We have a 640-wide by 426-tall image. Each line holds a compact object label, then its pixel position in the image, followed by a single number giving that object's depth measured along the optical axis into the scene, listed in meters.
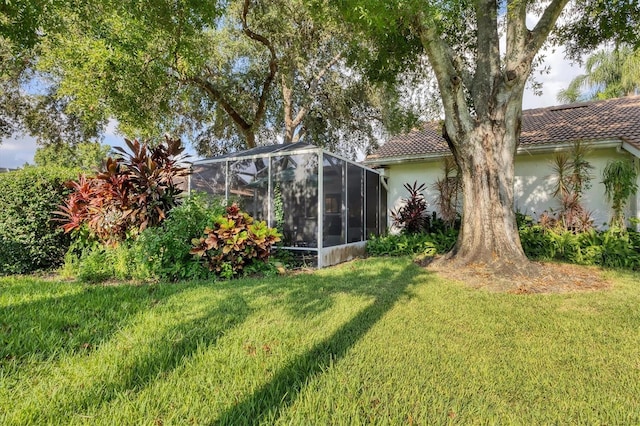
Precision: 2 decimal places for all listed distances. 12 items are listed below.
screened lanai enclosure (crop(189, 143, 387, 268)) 6.92
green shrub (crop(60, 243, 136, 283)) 5.14
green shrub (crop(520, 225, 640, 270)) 6.38
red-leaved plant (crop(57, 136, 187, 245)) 5.49
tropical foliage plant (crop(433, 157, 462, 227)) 8.93
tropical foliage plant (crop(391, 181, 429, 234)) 9.38
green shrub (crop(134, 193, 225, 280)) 5.18
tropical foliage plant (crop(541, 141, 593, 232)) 7.46
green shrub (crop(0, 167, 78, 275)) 5.48
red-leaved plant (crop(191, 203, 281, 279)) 5.26
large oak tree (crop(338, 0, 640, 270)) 5.82
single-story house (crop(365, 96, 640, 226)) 7.90
